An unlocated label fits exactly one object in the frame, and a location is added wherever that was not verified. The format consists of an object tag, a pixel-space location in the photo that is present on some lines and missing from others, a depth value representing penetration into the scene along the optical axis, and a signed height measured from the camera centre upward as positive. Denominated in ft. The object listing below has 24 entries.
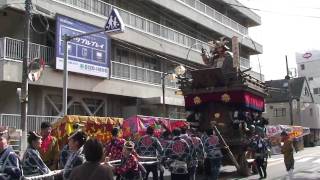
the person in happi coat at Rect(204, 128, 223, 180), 42.86 -2.69
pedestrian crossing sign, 65.67 +14.40
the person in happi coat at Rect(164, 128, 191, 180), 34.63 -2.51
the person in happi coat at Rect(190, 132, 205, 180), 36.22 -2.28
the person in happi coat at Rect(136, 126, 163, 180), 39.63 -1.81
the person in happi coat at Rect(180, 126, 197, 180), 35.81 -2.87
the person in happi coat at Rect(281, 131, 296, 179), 47.67 -3.12
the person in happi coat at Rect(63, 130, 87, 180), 20.26 -1.15
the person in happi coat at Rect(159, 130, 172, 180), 40.73 -1.50
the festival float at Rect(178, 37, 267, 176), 51.24 +2.46
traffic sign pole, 64.08 +13.81
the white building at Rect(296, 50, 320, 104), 296.71 +37.84
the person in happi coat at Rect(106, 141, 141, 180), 28.60 -2.51
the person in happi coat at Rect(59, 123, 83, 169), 25.92 -1.59
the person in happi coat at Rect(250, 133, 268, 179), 51.24 -3.40
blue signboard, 73.92 +13.18
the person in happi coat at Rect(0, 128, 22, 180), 21.13 -1.68
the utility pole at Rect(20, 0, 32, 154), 56.34 +5.47
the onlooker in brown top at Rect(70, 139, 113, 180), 16.03 -1.44
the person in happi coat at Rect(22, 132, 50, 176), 24.23 -1.77
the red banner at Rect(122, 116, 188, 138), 62.23 +0.03
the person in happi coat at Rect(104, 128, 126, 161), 34.17 -1.67
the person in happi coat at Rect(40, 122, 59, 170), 32.04 -1.67
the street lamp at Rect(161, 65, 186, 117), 97.50 +8.01
